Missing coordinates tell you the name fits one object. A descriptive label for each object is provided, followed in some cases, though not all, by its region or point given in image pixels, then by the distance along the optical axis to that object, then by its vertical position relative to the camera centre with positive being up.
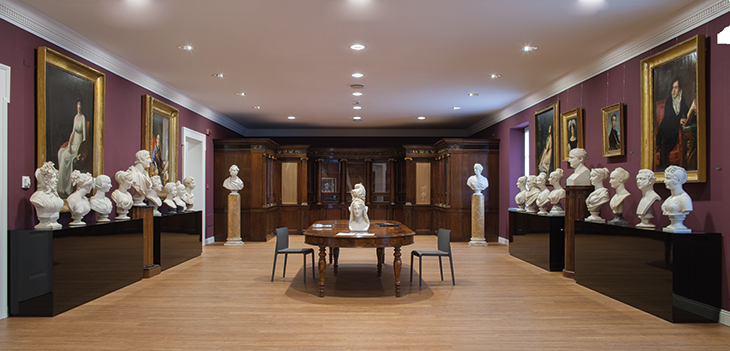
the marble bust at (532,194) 7.96 -0.23
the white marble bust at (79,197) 5.00 -0.16
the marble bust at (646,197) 4.86 -0.17
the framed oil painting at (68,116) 4.93 +0.77
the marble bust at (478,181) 10.59 +0.01
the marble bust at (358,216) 5.54 -0.41
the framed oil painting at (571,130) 7.05 +0.79
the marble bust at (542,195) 7.46 -0.22
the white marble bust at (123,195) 5.90 -0.16
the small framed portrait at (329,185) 13.93 -0.10
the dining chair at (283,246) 6.16 -0.89
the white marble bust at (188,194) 8.49 -0.22
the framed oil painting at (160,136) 7.38 +0.78
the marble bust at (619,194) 5.45 -0.15
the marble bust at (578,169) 6.54 +0.17
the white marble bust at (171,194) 7.84 -0.21
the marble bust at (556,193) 7.14 -0.18
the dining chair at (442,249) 5.98 -0.90
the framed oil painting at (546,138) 7.87 +0.76
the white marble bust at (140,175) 6.50 +0.10
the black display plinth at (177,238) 6.87 -0.91
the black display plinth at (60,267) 4.44 -0.87
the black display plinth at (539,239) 6.91 -0.93
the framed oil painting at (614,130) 5.93 +0.67
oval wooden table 5.07 -0.64
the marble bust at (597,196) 5.87 -0.19
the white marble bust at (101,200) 5.41 -0.21
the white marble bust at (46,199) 4.54 -0.16
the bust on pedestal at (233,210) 10.45 -0.64
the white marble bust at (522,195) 8.59 -0.25
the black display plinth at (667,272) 4.32 -0.90
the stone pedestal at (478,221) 10.41 -0.89
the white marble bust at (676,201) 4.48 -0.19
